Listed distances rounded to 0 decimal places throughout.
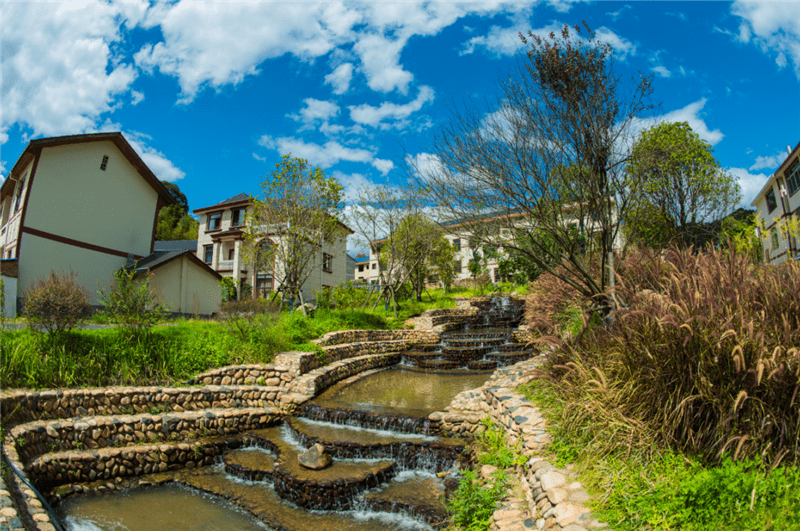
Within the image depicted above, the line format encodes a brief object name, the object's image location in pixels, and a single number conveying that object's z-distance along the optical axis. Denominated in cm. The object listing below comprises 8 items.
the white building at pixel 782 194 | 2078
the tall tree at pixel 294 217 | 1647
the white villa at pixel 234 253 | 3160
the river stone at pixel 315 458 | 635
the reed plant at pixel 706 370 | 328
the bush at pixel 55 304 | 848
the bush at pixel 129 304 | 953
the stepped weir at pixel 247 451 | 561
